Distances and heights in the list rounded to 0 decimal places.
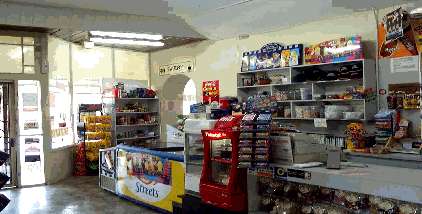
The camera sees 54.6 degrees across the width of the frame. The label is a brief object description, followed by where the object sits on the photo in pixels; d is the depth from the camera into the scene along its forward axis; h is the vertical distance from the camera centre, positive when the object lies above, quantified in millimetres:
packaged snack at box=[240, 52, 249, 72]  8281 +861
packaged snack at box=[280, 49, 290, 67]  7531 +856
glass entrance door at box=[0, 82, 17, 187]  8797 -349
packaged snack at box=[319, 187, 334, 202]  2842 -637
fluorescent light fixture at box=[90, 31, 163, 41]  8359 +1505
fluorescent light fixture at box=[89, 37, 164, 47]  8972 +1464
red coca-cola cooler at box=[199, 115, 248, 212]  3129 -539
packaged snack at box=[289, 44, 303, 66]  7363 +880
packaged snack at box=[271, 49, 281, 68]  7695 +867
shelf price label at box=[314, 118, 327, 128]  6859 -325
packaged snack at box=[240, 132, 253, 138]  3035 -228
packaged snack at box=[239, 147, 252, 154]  3020 -338
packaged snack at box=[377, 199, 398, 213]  2492 -641
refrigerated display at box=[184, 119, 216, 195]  3846 -493
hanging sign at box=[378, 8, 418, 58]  3902 +715
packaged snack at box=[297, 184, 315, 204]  2951 -653
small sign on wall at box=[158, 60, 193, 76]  10533 +1010
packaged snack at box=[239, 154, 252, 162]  3010 -395
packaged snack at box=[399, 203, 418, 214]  2398 -629
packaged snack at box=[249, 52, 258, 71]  8125 +874
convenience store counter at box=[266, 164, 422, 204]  2260 -478
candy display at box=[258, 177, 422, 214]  2529 -671
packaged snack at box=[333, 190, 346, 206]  2754 -638
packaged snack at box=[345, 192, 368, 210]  2660 -643
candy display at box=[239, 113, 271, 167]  3011 -300
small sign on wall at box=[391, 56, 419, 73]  5906 +557
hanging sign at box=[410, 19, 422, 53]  3795 +678
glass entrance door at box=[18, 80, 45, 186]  9031 -576
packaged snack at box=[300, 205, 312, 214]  2936 -766
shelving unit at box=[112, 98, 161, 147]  10648 -379
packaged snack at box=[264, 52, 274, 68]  7799 +842
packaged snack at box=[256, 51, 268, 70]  7926 +852
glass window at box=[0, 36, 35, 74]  8703 +1166
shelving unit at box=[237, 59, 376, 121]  6336 +323
